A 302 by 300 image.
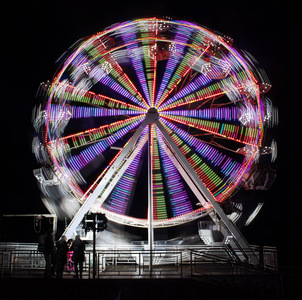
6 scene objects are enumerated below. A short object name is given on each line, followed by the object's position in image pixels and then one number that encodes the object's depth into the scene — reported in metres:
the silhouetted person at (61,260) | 11.58
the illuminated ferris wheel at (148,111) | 15.30
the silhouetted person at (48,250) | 11.66
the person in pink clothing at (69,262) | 12.80
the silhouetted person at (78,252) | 11.52
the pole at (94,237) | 11.08
